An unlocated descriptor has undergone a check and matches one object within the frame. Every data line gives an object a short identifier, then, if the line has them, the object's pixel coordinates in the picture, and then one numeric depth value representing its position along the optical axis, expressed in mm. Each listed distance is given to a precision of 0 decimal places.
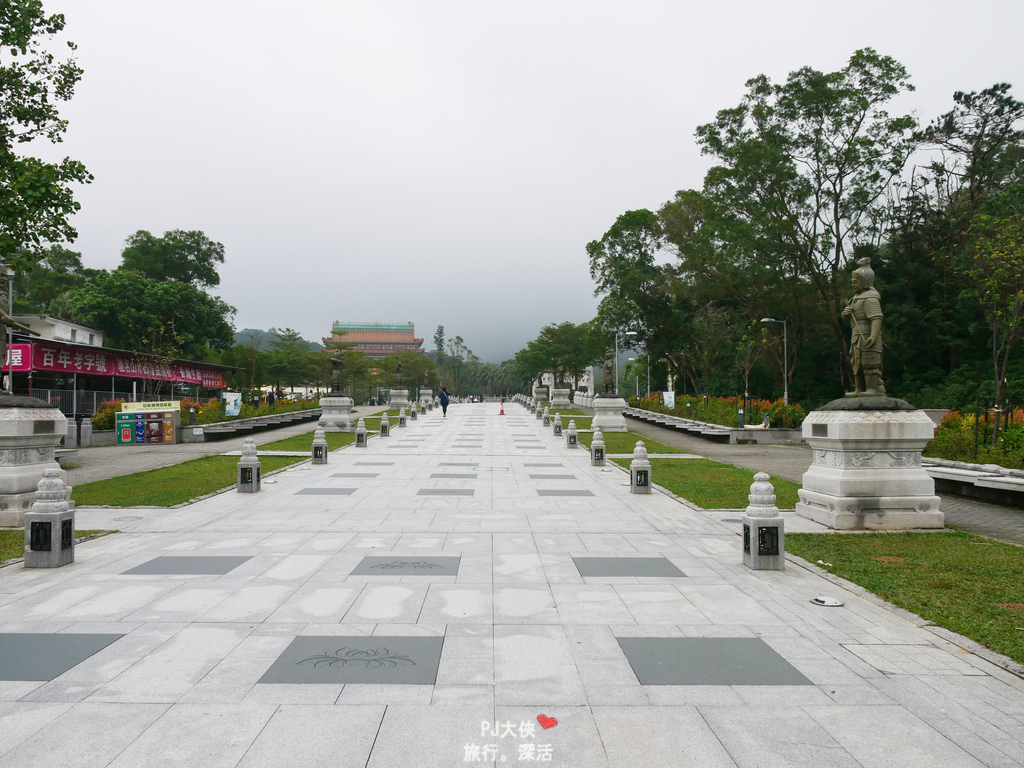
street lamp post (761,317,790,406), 30888
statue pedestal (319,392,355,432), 29312
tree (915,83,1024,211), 33469
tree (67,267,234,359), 41375
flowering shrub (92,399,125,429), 25172
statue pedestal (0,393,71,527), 9391
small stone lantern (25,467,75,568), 7031
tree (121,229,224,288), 52250
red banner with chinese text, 26234
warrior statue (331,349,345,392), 29859
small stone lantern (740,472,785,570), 7160
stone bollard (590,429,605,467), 17469
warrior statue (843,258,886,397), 9875
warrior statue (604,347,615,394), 30594
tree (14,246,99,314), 47938
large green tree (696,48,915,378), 29875
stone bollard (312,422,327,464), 17141
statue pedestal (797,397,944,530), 9352
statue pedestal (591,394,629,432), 29156
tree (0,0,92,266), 12539
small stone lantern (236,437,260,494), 12492
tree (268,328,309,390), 53250
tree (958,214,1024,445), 15805
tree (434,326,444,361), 137875
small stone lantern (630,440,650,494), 12803
